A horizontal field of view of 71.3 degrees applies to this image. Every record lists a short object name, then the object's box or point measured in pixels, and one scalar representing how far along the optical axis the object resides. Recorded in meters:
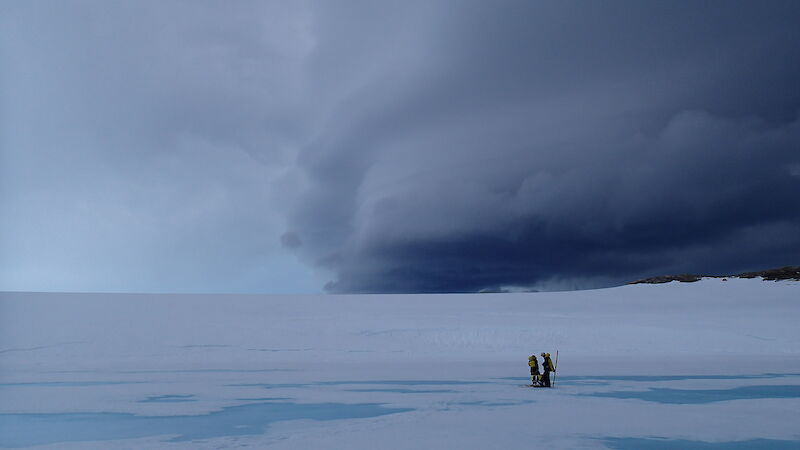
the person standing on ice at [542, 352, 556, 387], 15.15
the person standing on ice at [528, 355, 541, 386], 15.27
